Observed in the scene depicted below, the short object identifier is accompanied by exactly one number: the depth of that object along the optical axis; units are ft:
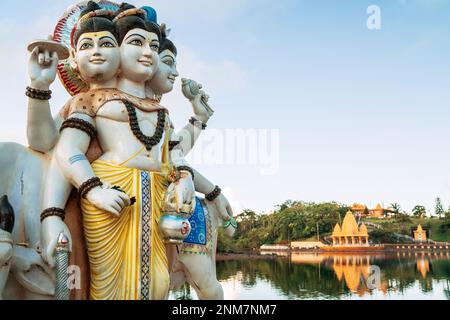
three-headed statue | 10.07
